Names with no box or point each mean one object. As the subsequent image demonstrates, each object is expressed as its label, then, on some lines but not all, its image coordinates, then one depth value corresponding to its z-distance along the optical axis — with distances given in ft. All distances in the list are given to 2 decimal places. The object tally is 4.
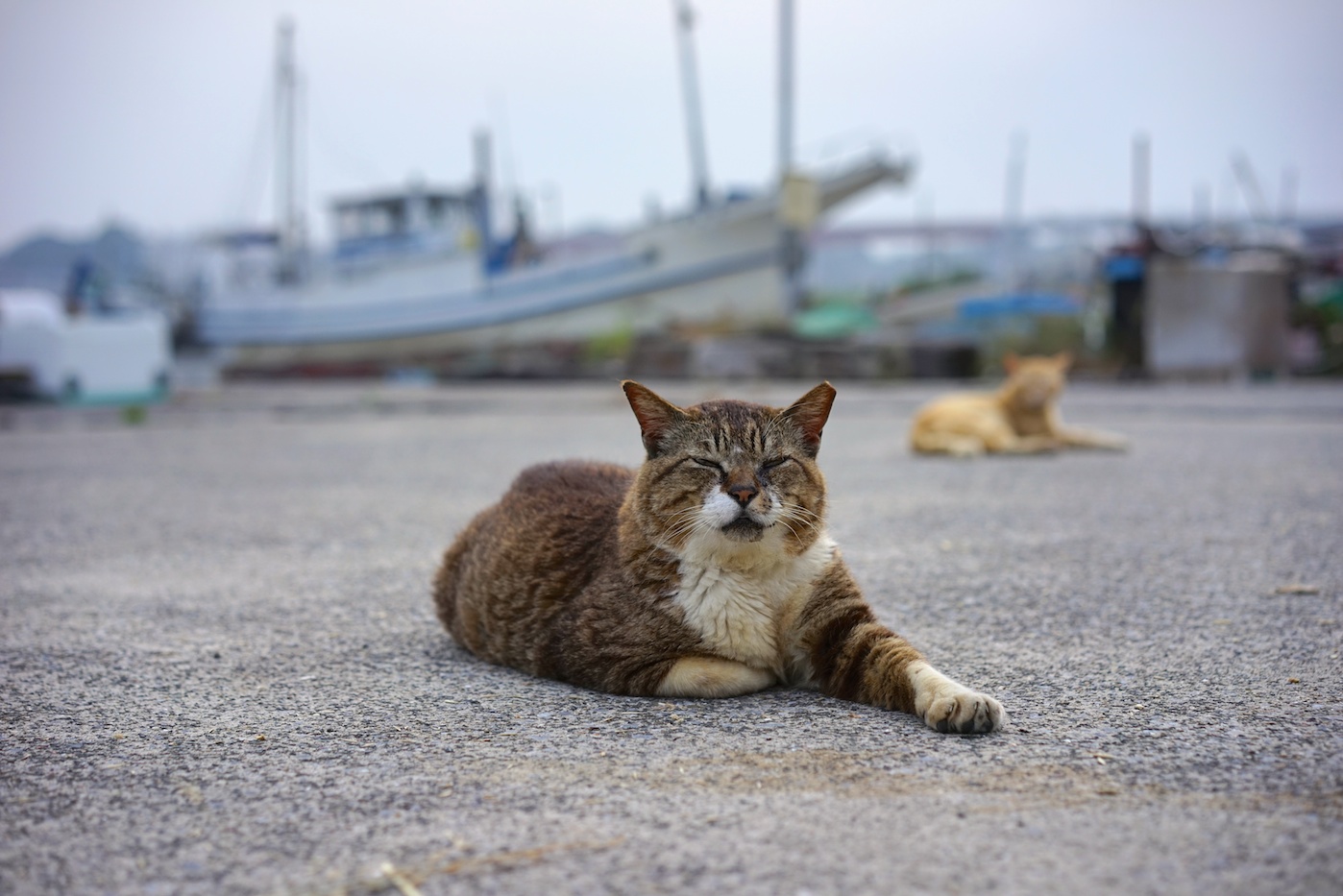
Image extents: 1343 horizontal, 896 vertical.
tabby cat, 10.38
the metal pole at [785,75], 69.72
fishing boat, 84.38
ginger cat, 30.81
